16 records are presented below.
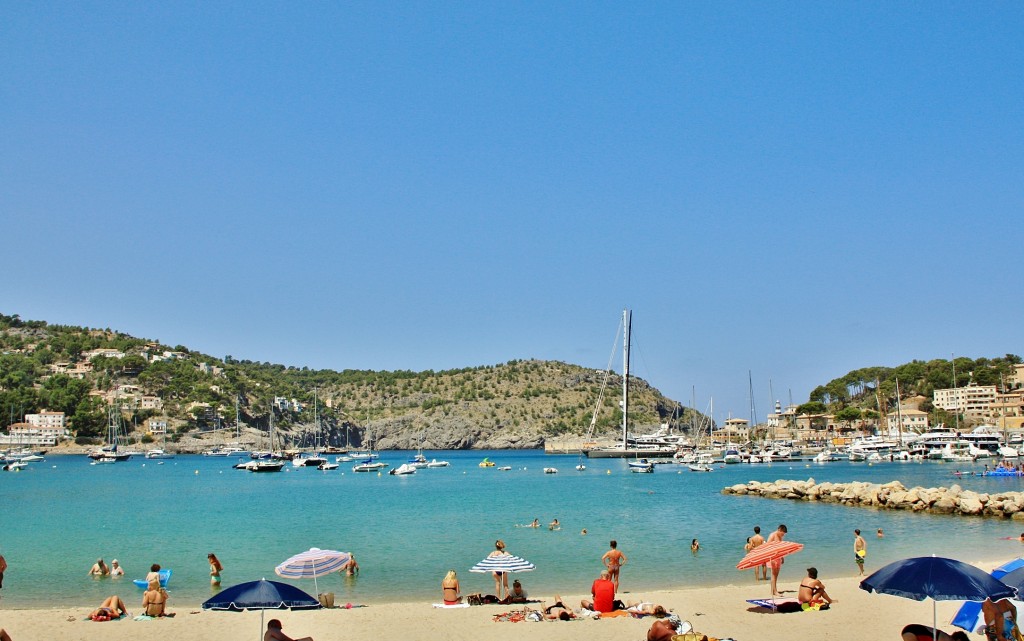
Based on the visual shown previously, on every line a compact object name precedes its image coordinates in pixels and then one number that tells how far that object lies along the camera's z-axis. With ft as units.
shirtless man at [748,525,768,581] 68.49
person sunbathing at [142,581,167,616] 57.77
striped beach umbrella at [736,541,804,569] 56.44
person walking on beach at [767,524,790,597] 61.36
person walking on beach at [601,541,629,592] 63.93
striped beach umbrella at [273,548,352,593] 53.26
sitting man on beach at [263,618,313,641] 39.99
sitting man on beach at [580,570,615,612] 54.95
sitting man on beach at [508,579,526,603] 62.08
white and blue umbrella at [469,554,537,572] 59.31
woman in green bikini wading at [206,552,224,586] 73.10
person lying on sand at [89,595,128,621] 56.59
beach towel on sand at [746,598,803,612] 55.83
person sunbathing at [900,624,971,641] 35.63
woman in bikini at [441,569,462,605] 60.54
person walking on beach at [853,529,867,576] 77.87
